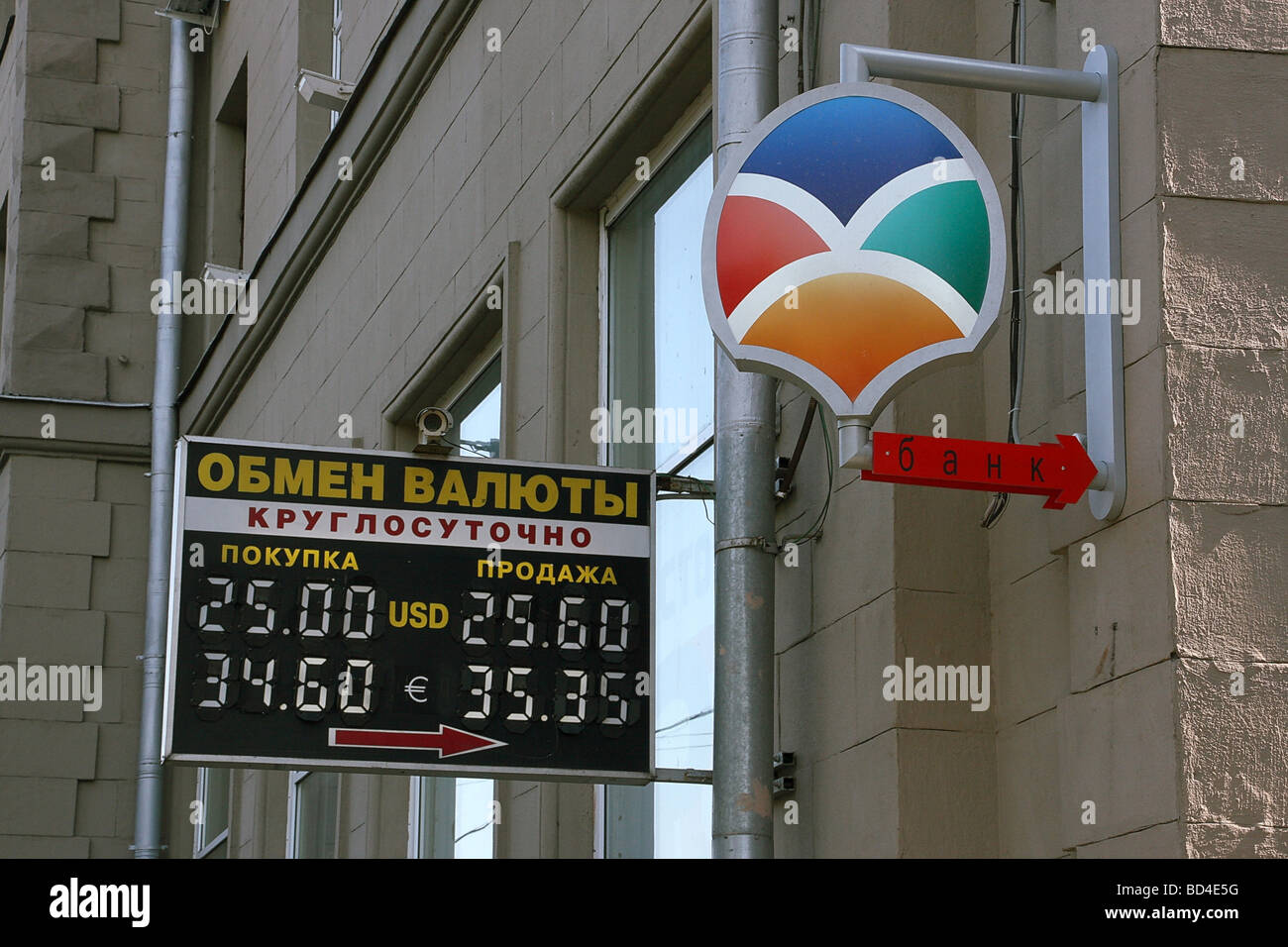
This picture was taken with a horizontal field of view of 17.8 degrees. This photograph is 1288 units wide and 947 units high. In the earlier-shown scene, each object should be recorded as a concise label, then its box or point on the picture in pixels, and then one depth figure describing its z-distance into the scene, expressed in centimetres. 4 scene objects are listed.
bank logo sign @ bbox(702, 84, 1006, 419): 1031
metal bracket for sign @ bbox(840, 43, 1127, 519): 1045
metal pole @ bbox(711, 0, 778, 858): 1199
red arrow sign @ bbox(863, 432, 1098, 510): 1028
